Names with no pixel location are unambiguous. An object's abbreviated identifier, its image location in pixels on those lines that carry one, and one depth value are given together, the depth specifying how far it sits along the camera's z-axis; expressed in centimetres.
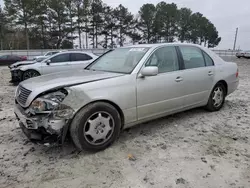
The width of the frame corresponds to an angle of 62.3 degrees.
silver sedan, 255
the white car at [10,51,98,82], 839
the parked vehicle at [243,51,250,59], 3057
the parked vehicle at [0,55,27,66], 2005
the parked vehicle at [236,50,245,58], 3136
